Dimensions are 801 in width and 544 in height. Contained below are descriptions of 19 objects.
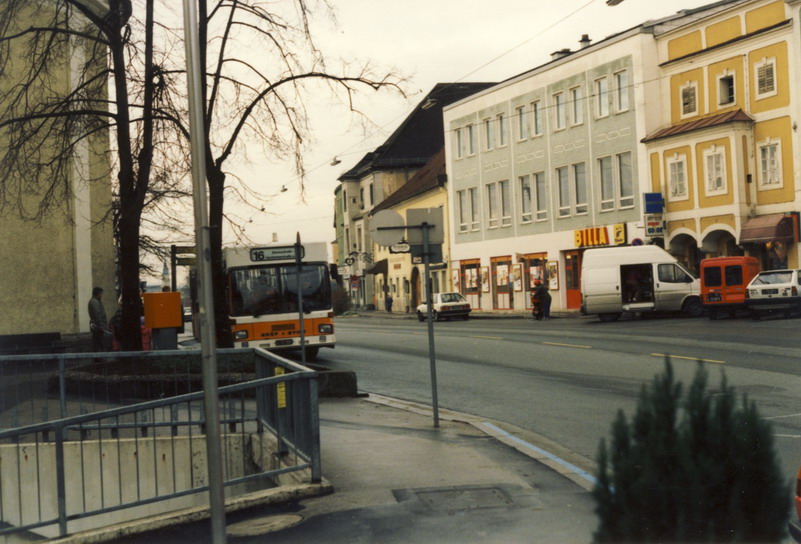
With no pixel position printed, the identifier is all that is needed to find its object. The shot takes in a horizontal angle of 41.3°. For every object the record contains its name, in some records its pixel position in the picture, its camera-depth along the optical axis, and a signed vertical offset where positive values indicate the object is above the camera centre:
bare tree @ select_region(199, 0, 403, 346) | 22.06 +4.01
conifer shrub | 3.46 -0.66
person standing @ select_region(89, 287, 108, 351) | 23.45 -0.55
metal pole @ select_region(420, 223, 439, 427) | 13.02 -0.70
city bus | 24.88 -0.11
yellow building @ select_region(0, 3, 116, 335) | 27.92 +1.13
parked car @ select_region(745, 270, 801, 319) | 32.38 -0.71
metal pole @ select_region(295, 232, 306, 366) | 18.55 +0.50
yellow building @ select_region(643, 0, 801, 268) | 38.38 +5.37
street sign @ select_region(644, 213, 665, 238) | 44.44 +2.05
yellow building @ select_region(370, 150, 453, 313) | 69.44 +1.76
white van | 39.09 -0.28
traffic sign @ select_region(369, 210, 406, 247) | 13.07 +0.72
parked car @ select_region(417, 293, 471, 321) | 53.03 -1.14
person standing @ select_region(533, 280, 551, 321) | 46.16 -0.82
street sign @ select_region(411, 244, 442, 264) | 13.27 +0.39
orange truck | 34.72 -0.33
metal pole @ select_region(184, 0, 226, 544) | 5.71 -0.04
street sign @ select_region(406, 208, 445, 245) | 13.09 +0.77
